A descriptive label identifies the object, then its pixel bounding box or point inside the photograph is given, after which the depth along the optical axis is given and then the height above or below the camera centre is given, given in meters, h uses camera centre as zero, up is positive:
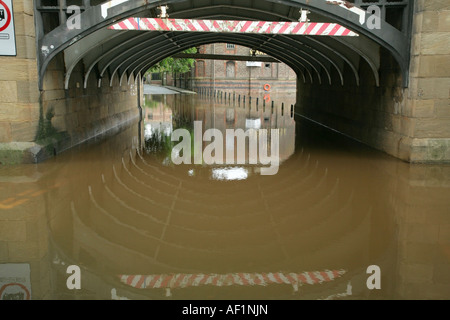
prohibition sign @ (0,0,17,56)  9.00 +1.34
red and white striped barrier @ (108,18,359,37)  9.56 +1.54
